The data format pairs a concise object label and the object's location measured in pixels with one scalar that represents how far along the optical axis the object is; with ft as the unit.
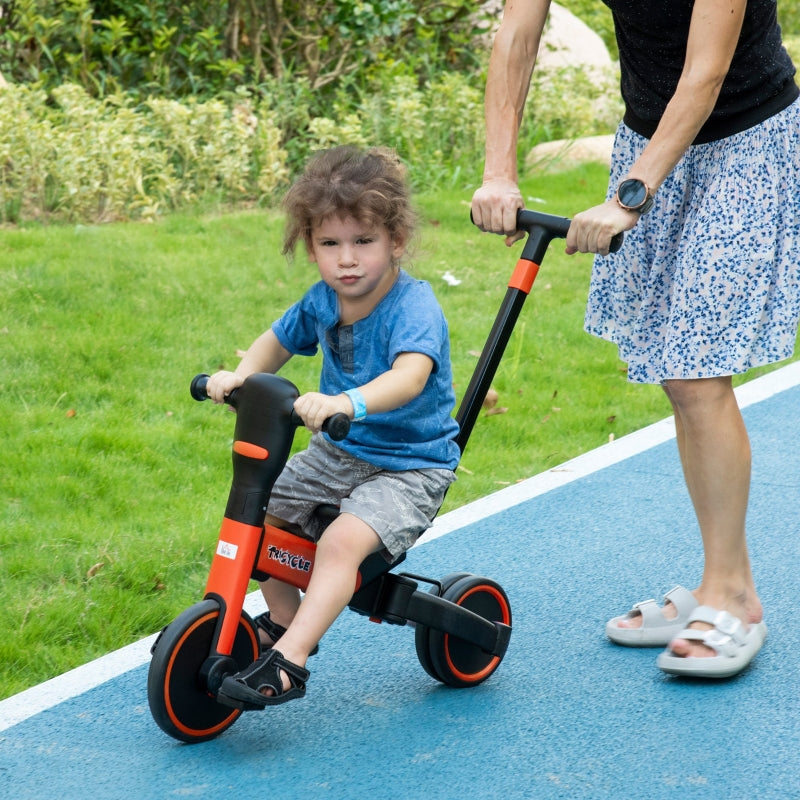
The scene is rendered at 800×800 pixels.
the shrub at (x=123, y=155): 24.59
